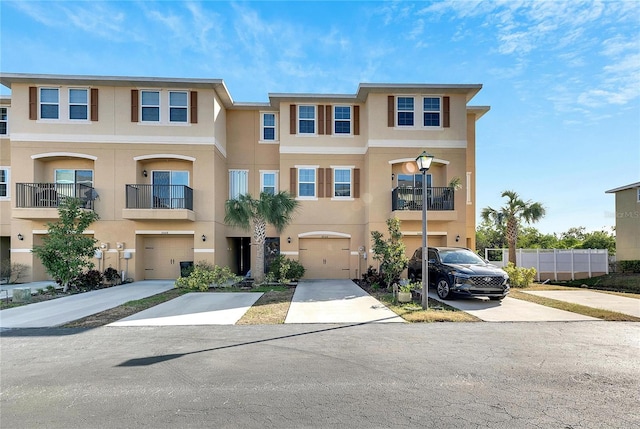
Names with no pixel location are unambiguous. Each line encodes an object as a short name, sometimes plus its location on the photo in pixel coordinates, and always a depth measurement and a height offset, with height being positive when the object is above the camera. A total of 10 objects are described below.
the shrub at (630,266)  18.35 -2.78
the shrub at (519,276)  13.71 -2.49
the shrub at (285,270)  14.25 -2.31
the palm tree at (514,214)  16.64 +0.24
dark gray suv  9.91 -1.81
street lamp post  8.95 -0.68
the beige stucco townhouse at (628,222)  19.89 -0.23
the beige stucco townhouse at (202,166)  15.33 +2.69
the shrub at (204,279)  12.82 -2.45
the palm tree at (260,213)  13.30 +0.26
